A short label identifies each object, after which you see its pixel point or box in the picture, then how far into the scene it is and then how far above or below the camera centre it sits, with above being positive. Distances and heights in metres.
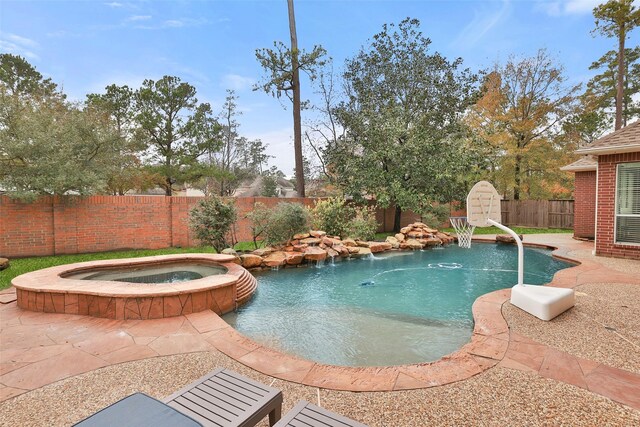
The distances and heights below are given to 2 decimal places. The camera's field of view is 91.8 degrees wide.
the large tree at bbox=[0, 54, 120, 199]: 8.31 +1.57
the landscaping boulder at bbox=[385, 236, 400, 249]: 11.21 -1.43
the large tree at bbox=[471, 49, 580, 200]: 17.64 +5.15
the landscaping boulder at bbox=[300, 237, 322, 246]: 9.07 -1.10
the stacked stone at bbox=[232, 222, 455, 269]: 8.02 -1.38
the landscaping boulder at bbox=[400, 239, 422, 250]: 11.33 -1.52
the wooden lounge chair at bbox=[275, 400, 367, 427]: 1.57 -1.12
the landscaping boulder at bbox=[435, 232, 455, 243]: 12.59 -1.40
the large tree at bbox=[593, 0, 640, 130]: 14.48 +8.70
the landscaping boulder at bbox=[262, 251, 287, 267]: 8.00 -1.46
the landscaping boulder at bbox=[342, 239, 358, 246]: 10.19 -1.28
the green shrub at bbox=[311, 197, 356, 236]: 10.98 -0.48
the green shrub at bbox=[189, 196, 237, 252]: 8.02 -0.41
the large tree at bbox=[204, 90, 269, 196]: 23.64 +4.80
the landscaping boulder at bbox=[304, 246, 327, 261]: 8.61 -1.41
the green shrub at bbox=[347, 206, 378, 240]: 11.55 -0.89
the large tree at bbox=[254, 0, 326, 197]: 13.84 +6.19
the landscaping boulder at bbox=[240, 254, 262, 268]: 7.57 -1.41
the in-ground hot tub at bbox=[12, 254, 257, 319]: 4.16 -1.30
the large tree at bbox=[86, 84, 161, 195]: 15.00 +3.38
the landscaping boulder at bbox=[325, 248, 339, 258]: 9.17 -1.47
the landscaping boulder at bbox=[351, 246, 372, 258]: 9.84 -1.57
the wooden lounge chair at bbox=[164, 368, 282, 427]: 1.69 -1.15
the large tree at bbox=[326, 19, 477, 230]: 13.27 +3.75
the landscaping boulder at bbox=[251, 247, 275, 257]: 8.22 -1.29
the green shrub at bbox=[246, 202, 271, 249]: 9.00 -0.39
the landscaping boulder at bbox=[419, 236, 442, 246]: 11.83 -1.47
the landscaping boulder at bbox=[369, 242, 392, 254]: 10.38 -1.48
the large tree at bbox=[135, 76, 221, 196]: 16.42 +4.26
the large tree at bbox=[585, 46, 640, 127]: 18.41 +7.38
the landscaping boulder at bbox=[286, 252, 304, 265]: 8.34 -1.47
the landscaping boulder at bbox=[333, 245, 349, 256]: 9.46 -1.42
